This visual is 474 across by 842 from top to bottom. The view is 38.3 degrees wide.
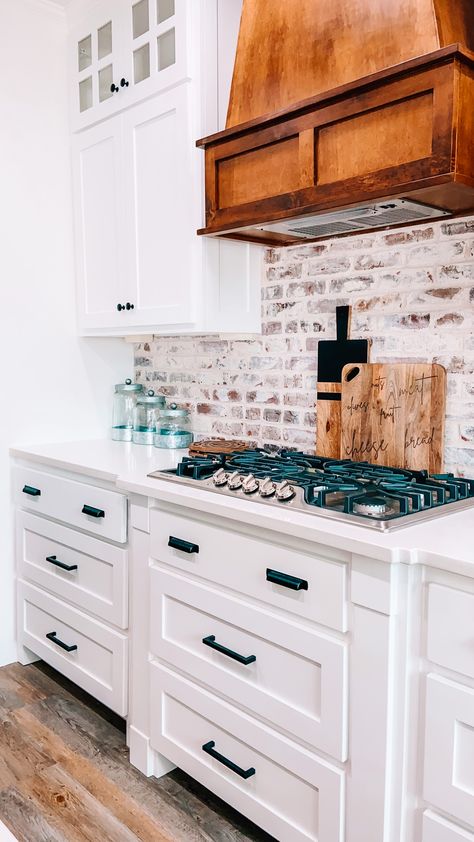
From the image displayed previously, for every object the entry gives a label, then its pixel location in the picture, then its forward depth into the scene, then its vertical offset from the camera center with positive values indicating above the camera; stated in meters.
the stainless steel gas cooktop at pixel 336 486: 1.57 -0.36
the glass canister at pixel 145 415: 2.89 -0.30
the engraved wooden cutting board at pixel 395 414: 1.94 -0.20
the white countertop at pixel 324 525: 1.32 -0.40
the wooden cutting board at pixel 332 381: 2.19 -0.12
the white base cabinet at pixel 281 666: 1.34 -0.77
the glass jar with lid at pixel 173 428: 2.75 -0.34
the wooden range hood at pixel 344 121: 1.52 +0.56
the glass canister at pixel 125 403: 3.10 -0.26
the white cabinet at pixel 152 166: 2.23 +0.65
